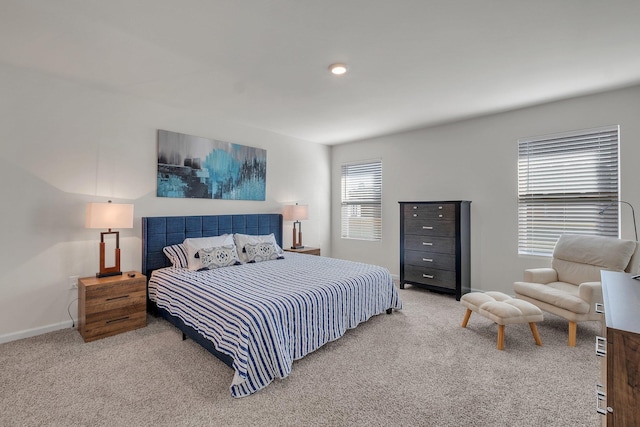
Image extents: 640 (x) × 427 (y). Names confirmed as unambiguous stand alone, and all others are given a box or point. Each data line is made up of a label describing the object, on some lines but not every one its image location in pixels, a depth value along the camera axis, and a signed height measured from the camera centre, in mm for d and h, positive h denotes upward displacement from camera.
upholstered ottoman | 2570 -870
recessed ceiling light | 2714 +1369
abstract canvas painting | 3797 +647
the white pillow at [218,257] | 3402 -514
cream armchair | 2639 -653
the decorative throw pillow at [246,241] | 3948 -382
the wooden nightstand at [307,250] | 4896 -615
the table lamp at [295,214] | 4953 -1
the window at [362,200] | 5461 +265
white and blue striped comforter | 2078 -794
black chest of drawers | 4074 -454
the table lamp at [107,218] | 2900 -47
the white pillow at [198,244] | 3367 -375
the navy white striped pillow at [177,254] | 3467 -489
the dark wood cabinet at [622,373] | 872 -481
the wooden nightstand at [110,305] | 2795 -914
